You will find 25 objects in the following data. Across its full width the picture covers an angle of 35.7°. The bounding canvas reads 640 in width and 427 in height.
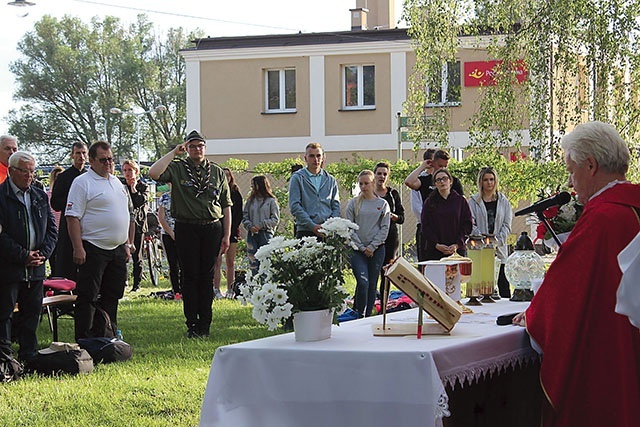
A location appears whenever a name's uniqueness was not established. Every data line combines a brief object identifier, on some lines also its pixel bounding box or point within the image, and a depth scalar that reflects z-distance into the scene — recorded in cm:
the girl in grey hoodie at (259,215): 1330
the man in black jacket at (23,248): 786
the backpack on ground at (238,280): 1335
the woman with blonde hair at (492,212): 1035
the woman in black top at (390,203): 1152
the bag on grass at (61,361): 792
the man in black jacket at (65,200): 1006
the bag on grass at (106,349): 841
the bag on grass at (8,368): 775
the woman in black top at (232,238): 1330
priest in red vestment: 422
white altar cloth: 385
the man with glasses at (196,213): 934
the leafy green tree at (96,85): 5809
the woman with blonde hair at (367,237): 1043
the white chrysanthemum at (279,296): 426
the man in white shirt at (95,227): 865
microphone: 518
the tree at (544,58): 1169
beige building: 2950
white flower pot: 430
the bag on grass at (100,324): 905
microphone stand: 507
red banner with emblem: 1264
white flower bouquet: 429
